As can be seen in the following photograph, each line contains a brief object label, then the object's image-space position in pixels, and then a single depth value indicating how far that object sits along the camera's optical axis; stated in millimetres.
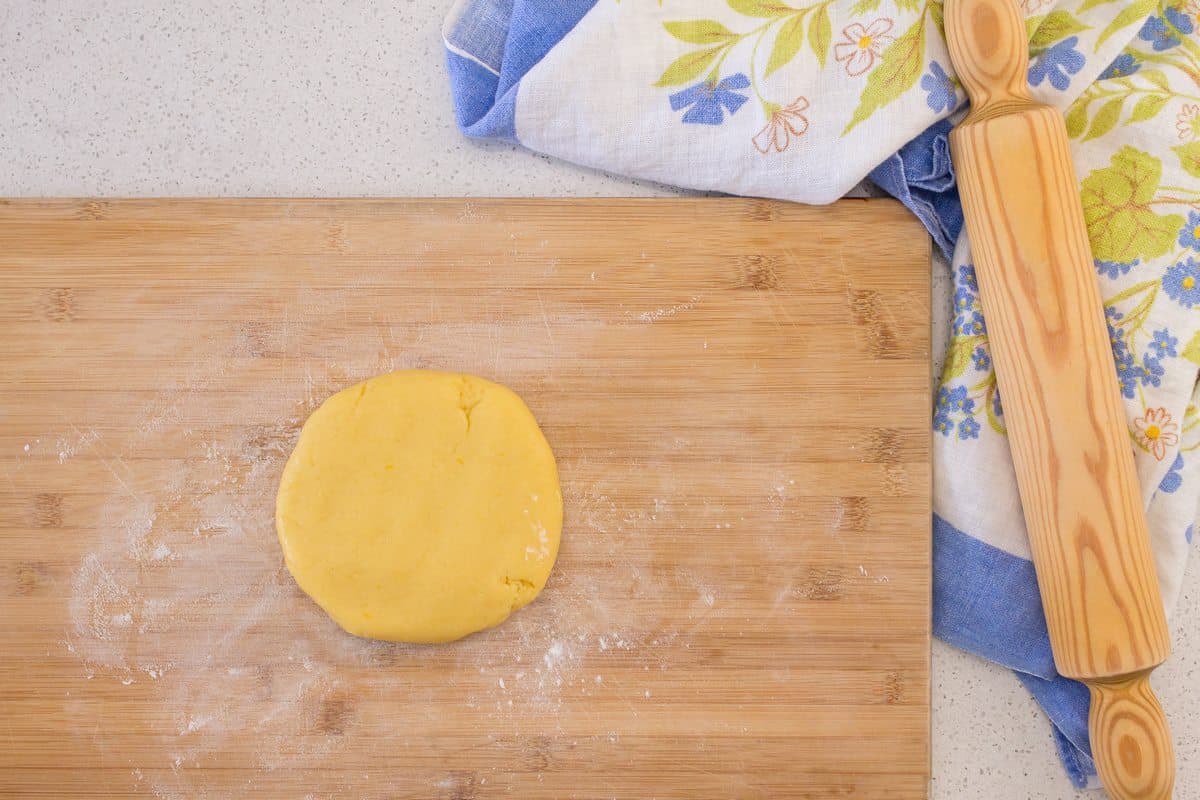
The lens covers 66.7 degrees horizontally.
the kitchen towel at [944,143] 984
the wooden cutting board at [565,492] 998
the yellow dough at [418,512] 949
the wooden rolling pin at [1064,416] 927
